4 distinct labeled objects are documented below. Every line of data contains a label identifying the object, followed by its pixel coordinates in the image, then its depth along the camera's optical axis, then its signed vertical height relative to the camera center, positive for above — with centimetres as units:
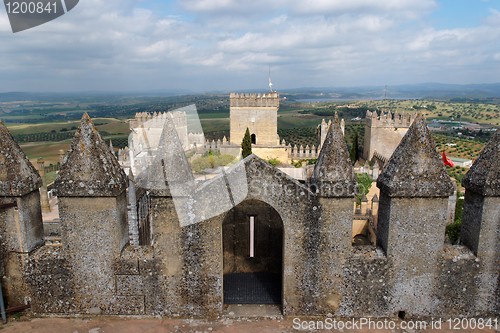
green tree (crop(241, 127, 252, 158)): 3856 -474
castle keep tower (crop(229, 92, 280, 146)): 4906 -202
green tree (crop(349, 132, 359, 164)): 4126 -571
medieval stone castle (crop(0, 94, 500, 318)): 638 -232
